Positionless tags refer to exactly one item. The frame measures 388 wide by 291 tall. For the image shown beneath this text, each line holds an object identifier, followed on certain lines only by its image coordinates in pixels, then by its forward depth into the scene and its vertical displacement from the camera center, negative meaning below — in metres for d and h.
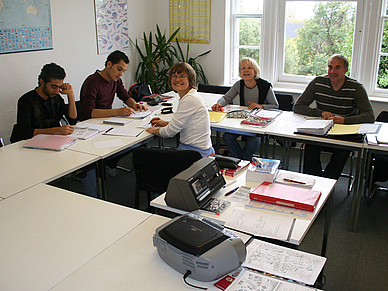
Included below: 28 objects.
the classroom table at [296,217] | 1.77 -0.81
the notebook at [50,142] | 2.83 -0.69
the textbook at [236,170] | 2.39 -0.75
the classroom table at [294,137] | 2.96 -0.71
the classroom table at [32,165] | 2.30 -0.76
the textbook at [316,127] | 3.14 -0.63
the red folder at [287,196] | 1.94 -0.76
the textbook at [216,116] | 3.63 -0.63
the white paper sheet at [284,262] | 1.47 -0.85
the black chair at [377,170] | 3.32 -1.03
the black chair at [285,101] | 4.31 -0.56
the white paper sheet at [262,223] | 1.74 -0.82
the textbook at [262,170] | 2.25 -0.70
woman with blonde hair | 4.02 -0.48
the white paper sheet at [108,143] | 2.91 -0.71
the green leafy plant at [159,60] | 5.38 -0.12
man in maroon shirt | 3.69 -0.36
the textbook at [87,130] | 3.13 -0.67
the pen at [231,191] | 2.14 -0.79
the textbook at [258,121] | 3.47 -0.64
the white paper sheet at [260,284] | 1.39 -0.86
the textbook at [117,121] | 3.51 -0.64
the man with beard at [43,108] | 3.11 -0.48
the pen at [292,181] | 2.23 -0.76
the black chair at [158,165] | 2.46 -0.76
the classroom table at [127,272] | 1.40 -0.85
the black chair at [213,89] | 4.76 -0.46
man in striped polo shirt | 3.46 -0.50
